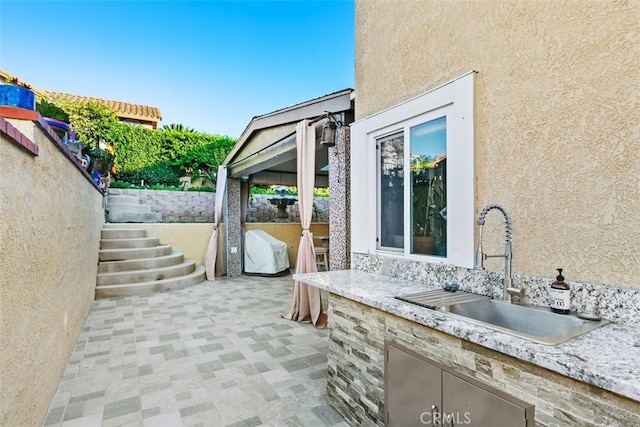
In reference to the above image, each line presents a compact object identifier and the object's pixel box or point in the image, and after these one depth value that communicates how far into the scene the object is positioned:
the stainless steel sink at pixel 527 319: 1.42
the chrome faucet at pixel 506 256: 1.91
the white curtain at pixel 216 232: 8.32
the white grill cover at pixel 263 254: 8.91
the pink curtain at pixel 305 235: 4.82
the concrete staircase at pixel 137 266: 6.63
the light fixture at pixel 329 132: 4.18
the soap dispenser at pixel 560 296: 1.66
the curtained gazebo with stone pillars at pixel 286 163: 4.23
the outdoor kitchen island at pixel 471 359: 1.04
